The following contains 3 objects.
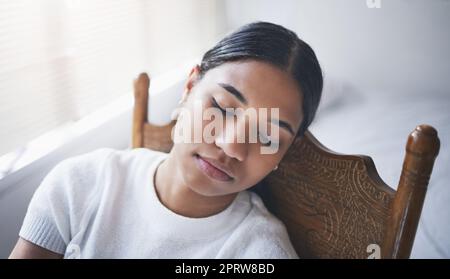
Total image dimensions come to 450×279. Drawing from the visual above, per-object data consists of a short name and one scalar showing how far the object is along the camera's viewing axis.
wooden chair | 0.49
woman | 0.54
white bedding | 0.69
